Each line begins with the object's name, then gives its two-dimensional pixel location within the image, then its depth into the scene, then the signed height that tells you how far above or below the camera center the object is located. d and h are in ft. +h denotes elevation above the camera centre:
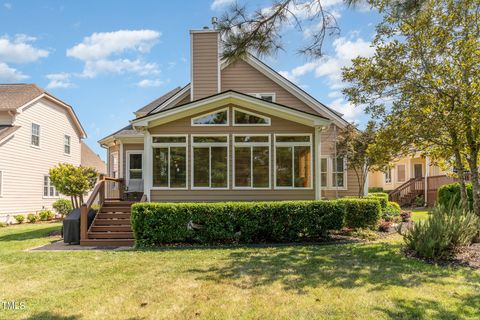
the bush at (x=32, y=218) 56.10 -7.32
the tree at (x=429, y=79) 23.21 +7.12
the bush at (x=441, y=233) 21.45 -4.05
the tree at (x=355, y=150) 48.44 +3.54
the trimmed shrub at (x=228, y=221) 29.60 -4.27
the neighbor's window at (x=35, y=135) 61.31 +7.63
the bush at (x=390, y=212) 41.75 -5.19
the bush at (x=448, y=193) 46.80 -2.91
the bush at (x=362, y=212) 34.01 -4.00
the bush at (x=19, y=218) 54.03 -7.03
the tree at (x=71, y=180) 42.32 -0.64
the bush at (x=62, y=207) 61.52 -5.98
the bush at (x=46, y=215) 58.70 -7.17
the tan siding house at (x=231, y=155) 37.14 +2.23
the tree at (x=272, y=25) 20.97 +9.89
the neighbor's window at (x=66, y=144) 71.92 +6.85
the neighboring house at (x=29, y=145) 54.13 +5.73
